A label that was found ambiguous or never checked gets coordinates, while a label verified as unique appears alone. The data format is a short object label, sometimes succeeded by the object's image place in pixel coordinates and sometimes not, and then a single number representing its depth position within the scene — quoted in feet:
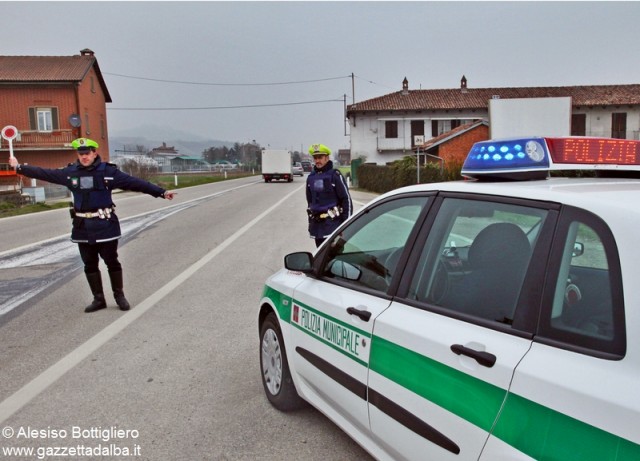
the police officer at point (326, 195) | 21.50
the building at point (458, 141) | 122.21
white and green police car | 5.22
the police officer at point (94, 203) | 19.19
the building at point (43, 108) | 133.69
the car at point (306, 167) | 281.58
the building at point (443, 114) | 149.59
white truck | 153.69
